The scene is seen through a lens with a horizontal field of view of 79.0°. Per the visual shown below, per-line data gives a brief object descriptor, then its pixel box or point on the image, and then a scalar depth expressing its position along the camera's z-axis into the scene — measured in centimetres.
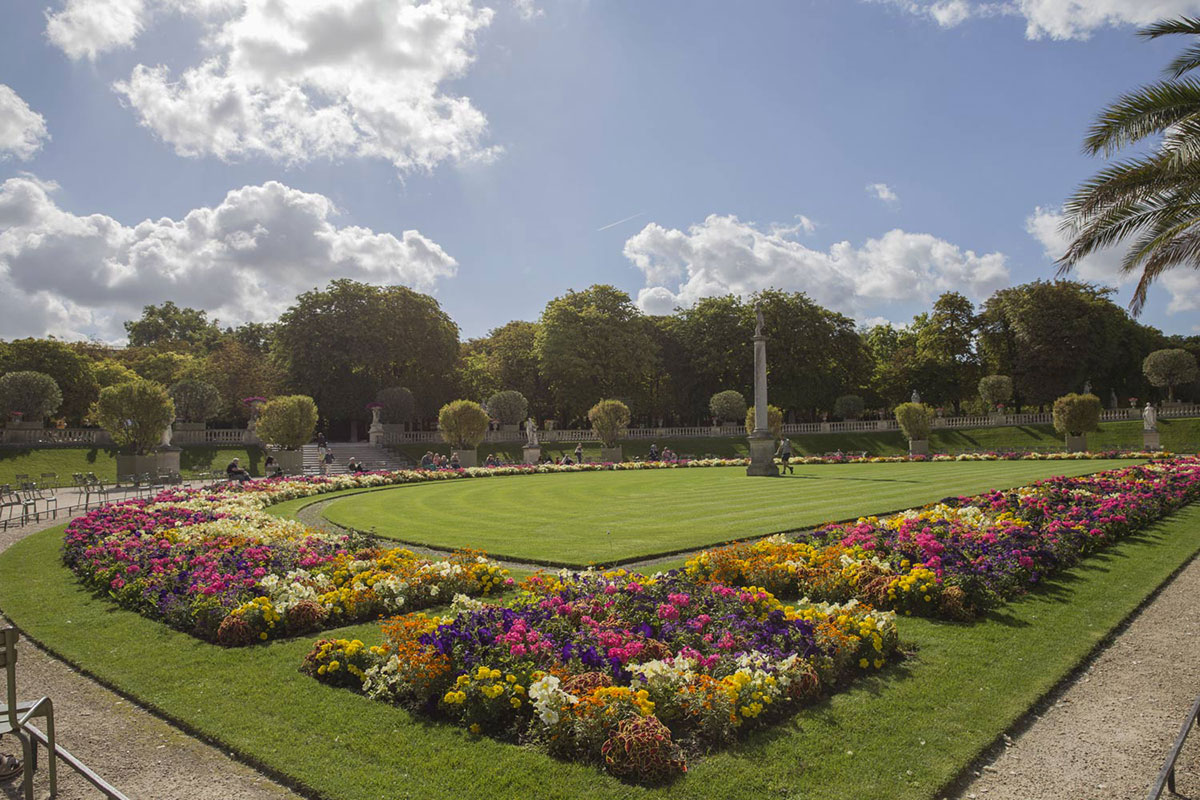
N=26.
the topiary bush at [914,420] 4531
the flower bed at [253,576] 841
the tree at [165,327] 9169
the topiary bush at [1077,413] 4075
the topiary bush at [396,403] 5531
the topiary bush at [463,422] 4162
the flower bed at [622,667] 521
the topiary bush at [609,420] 4641
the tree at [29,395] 4434
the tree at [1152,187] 1181
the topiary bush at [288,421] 3638
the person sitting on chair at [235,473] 3081
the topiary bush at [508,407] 5553
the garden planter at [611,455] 4556
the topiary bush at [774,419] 4328
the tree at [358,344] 5478
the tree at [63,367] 5072
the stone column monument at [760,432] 3284
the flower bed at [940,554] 866
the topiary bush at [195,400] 4878
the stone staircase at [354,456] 4423
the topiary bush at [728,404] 5778
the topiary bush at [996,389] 5588
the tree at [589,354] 5734
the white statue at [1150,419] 4047
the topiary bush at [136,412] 3284
